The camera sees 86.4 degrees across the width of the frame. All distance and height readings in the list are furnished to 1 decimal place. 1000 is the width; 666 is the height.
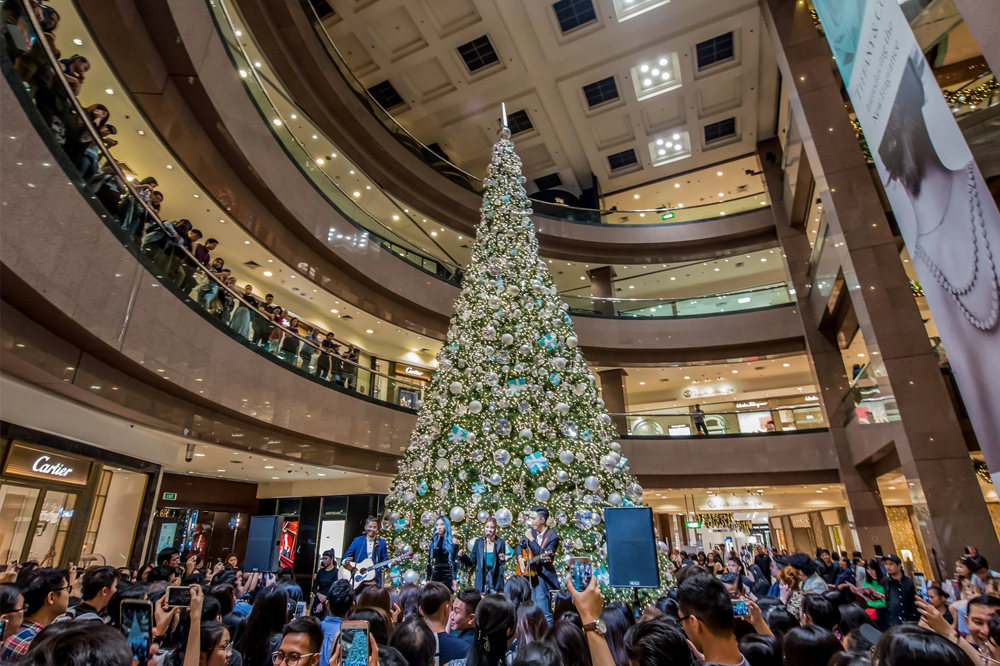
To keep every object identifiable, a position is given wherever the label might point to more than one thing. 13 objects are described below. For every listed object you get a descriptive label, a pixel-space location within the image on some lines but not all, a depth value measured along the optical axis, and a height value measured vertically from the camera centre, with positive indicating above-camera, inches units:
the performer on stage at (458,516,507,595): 227.3 -7.1
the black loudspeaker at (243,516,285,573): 141.4 +0.0
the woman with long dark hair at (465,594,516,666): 90.0 -14.1
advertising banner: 229.6 +153.7
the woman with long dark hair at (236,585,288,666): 106.8 -14.2
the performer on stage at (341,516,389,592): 290.5 -2.2
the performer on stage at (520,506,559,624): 192.9 -3.6
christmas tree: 283.6 +57.4
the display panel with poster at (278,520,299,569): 202.4 +2.5
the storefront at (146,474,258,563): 512.7 +27.7
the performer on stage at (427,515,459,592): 243.4 -5.4
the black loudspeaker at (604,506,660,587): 127.7 -1.1
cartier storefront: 302.0 +27.5
